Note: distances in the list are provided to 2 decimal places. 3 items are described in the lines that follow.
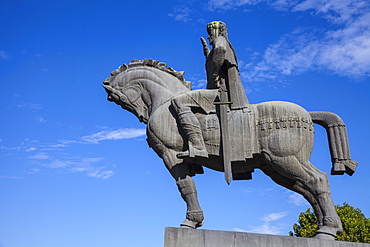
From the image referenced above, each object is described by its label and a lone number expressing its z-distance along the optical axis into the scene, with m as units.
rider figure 7.67
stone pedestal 6.86
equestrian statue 7.40
